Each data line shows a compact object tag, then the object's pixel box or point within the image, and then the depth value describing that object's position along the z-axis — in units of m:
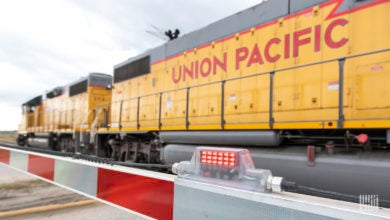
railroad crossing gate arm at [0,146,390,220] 1.37
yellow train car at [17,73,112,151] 13.27
